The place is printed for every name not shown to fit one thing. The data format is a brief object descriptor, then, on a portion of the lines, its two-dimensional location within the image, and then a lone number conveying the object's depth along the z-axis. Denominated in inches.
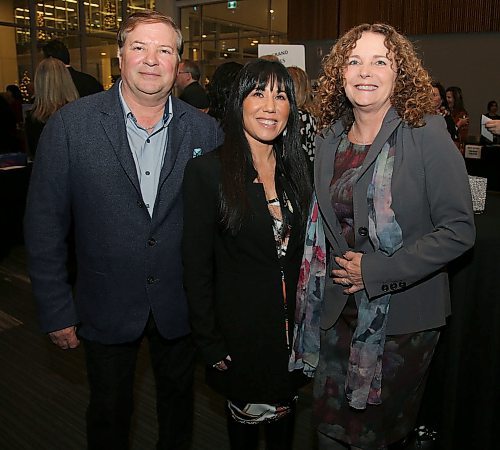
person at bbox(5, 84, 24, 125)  340.0
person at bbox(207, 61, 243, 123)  122.2
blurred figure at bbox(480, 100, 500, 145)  116.1
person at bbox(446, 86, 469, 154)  252.0
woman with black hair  70.2
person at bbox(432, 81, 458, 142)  159.3
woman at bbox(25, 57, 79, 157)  173.5
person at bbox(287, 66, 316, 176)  139.6
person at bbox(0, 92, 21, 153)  230.8
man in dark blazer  71.4
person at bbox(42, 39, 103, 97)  187.6
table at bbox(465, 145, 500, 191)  177.5
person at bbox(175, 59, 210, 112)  194.9
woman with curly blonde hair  64.1
